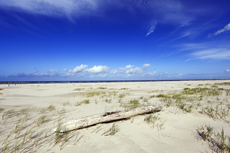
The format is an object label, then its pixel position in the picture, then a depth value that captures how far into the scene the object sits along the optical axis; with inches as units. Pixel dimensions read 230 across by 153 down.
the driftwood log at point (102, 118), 152.3
